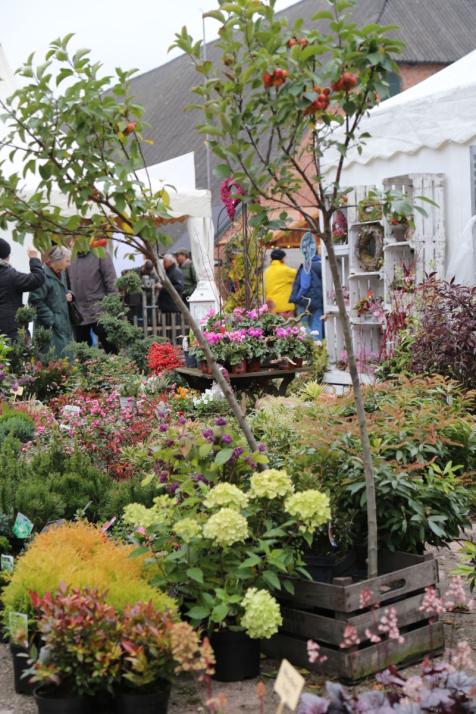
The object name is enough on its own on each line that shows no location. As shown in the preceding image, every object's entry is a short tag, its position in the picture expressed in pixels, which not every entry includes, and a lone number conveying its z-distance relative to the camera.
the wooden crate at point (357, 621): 3.35
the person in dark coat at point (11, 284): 8.95
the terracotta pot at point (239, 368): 7.38
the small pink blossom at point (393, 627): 2.67
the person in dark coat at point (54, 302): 9.56
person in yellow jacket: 11.73
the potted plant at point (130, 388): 7.88
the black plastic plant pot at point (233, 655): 3.42
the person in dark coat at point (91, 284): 10.86
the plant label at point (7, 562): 3.90
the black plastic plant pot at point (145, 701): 3.00
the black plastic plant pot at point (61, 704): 3.00
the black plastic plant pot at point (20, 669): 3.39
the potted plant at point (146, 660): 2.92
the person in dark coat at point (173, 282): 12.23
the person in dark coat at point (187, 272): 13.21
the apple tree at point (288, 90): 3.10
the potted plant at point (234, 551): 3.29
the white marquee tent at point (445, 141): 8.30
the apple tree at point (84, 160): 3.49
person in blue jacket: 10.98
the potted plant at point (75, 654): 2.96
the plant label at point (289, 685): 2.38
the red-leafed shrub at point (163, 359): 8.80
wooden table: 7.44
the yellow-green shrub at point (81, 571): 3.30
